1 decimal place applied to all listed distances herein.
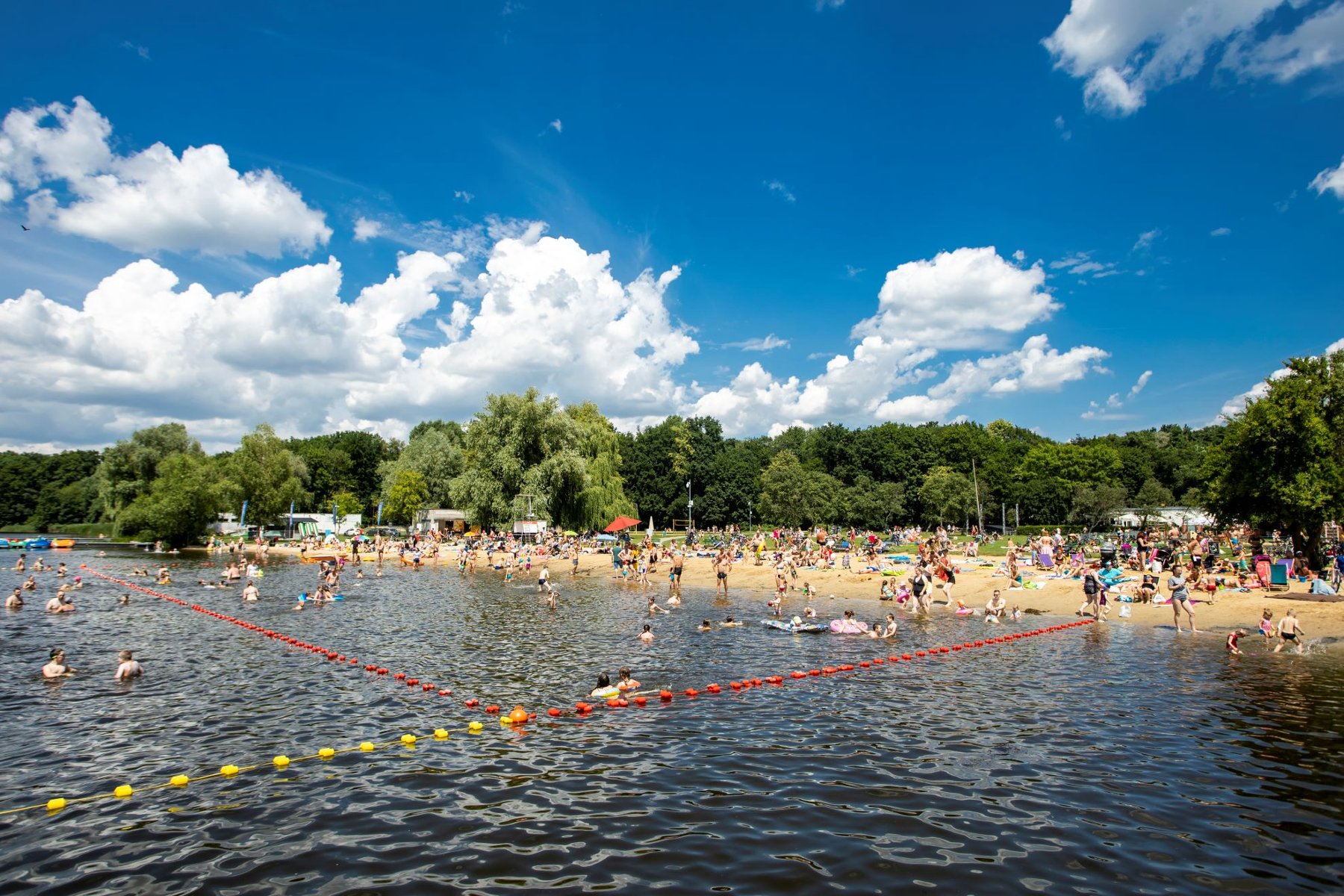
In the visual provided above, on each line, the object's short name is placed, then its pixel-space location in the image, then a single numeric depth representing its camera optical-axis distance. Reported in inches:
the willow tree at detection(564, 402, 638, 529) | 2539.4
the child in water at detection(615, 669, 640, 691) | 650.2
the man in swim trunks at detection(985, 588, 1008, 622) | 1082.7
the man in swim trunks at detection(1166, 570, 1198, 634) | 938.1
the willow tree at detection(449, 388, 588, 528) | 2384.4
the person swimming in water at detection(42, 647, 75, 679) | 711.7
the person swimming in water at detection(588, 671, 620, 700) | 629.3
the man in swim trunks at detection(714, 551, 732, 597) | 1505.9
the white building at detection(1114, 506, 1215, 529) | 3189.0
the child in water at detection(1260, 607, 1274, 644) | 847.1
